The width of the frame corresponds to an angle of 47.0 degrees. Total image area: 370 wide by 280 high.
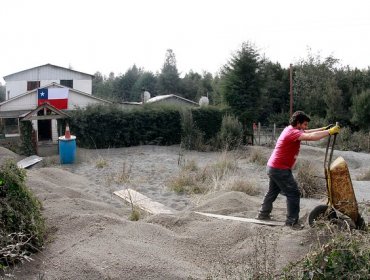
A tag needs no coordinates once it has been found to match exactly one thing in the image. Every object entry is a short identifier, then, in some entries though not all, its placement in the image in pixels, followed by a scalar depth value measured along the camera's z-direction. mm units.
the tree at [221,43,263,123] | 22750
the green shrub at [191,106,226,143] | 21677
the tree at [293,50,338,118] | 29406
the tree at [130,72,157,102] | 52412
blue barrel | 14023
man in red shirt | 5562
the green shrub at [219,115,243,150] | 19281
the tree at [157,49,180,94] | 51375
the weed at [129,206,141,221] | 6379
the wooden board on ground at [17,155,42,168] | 13939
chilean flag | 23766
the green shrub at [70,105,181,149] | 18828
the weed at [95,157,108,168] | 13203
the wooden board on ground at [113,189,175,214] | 7387
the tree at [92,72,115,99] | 52906
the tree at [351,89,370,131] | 23750
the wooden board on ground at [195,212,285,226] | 5723
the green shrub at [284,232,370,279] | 3346
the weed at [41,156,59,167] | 14033
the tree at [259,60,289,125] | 31198
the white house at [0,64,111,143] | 22144
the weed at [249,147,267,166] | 14352
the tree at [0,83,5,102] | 59469
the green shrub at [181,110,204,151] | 19281
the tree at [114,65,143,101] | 54481
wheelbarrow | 4969
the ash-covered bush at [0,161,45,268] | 4113
